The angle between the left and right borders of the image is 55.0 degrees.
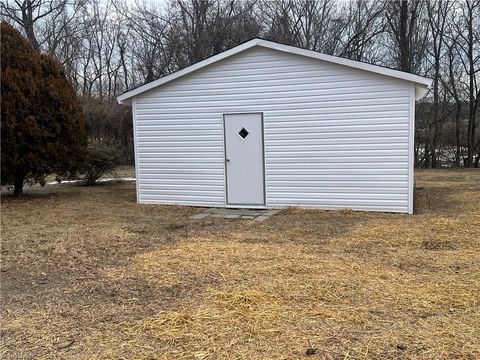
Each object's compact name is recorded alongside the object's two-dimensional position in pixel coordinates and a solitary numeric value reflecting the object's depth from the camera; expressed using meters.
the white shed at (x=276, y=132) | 7.85
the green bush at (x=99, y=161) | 12.37
